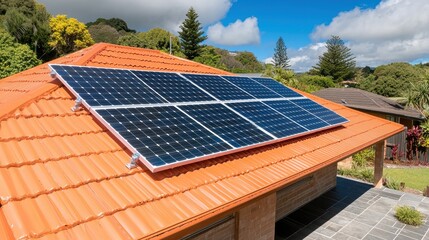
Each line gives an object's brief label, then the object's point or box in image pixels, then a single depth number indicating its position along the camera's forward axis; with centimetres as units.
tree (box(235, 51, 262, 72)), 9331
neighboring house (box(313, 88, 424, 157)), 2325
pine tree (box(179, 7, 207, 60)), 5897
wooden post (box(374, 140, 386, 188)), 1277
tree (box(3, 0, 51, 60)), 3568
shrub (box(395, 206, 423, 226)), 980
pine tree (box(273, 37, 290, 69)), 7288
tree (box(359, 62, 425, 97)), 6075
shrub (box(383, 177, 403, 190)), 1380
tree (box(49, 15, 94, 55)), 4578
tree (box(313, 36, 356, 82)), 6538
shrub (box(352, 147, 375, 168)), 1957
